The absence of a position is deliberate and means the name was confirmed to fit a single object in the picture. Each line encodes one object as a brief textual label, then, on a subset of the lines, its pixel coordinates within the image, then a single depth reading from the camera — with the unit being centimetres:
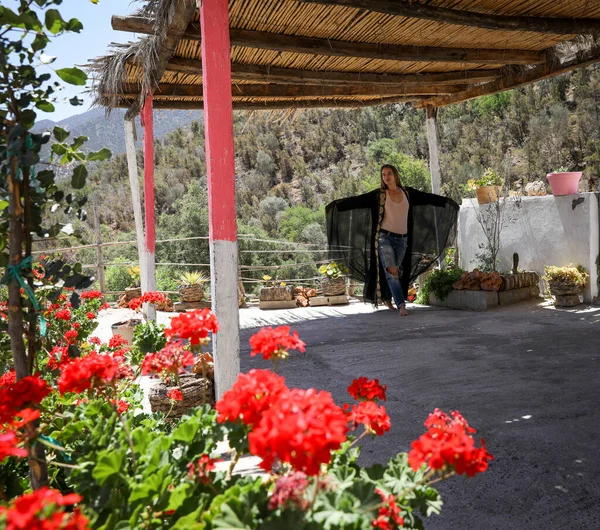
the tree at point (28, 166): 124
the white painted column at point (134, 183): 563
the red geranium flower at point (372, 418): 107
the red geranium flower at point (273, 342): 108
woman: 620
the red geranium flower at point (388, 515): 87
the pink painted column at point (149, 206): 517
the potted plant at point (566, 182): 591
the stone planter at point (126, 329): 455
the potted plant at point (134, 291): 898
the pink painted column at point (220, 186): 262
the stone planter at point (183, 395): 262
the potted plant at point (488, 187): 702
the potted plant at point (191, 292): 813
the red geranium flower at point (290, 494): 74
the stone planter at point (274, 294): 806
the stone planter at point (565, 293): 553
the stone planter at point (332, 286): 821
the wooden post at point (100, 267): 863
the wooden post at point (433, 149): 718
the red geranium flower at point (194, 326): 124
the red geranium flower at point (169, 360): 130
